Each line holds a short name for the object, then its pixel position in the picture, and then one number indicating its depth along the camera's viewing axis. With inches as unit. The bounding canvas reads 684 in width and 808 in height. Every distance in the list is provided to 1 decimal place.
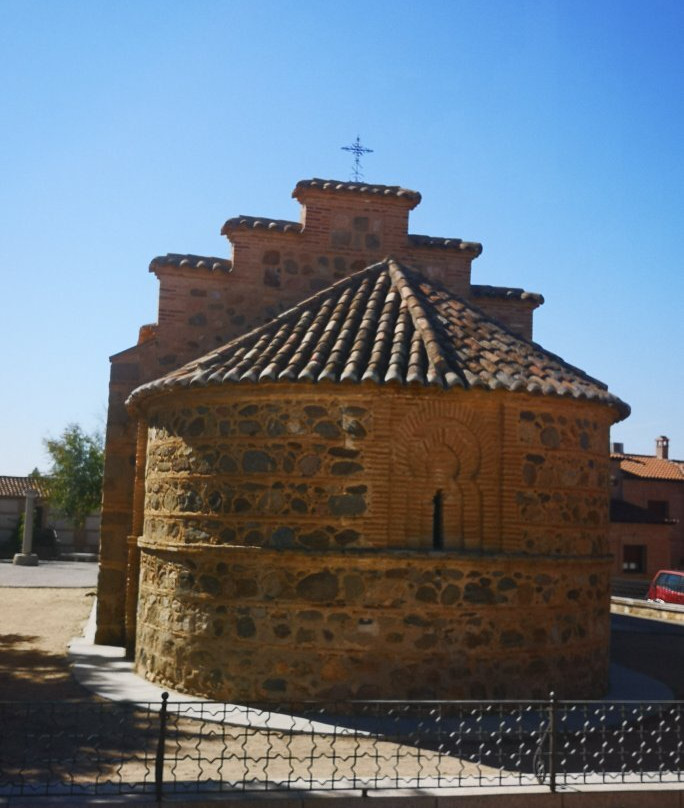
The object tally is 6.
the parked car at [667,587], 876.6
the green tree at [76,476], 1508.4
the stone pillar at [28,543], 1344.7
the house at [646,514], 1259.2
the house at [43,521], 1625.2
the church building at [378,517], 345.7
